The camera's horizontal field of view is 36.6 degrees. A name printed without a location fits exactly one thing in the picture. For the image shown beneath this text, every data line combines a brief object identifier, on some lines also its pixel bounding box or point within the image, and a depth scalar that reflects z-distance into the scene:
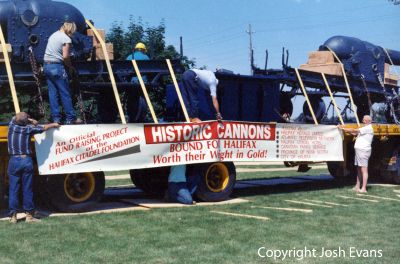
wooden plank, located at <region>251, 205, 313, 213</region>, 10.07
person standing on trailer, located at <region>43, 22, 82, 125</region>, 9.77
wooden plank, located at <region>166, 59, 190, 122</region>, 10.90
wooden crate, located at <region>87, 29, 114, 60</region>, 11.06
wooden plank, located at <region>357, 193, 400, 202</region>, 11.86
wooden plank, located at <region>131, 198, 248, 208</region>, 10.59
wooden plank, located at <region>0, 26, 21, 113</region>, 8.94
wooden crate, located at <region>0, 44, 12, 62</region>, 9.77
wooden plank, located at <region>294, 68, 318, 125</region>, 13.27
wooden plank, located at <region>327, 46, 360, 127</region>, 14.38
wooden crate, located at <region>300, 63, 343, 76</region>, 14.69
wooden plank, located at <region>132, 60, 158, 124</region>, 10.40
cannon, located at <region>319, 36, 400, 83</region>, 15.11
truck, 10.02
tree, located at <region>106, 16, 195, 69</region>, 25.98
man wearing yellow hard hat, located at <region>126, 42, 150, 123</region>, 11.89
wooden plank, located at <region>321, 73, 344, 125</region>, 13.85
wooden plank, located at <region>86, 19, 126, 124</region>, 10.05
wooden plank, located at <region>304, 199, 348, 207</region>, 10.84
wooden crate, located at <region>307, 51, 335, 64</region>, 15.00
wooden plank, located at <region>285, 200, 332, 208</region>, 10.73
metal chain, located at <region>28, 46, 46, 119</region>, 10.04
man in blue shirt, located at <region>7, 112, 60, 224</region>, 8.79
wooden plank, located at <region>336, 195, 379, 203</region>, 11.53
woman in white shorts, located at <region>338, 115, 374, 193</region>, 13.05
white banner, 9.32
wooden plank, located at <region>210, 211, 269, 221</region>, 9.17
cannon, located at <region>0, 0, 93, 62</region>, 10.39
